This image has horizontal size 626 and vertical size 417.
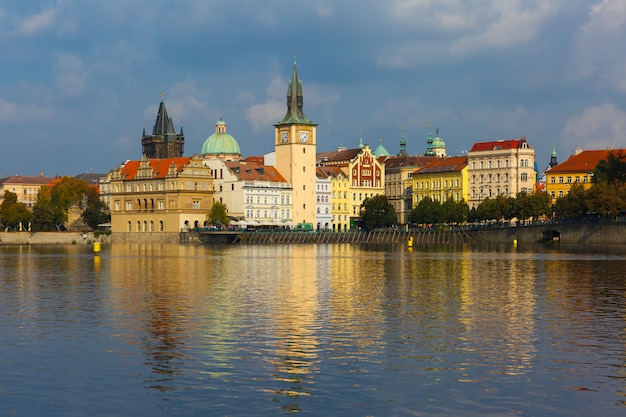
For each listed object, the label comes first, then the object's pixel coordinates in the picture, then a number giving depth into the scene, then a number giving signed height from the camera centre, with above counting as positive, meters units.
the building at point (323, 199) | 189.75 +7.18
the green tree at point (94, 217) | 192.12 +4.63
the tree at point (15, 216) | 191.75 +4.98
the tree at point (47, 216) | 186.50 +4.74
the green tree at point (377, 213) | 178.75 +4.34
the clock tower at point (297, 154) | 182.62 +14.63
